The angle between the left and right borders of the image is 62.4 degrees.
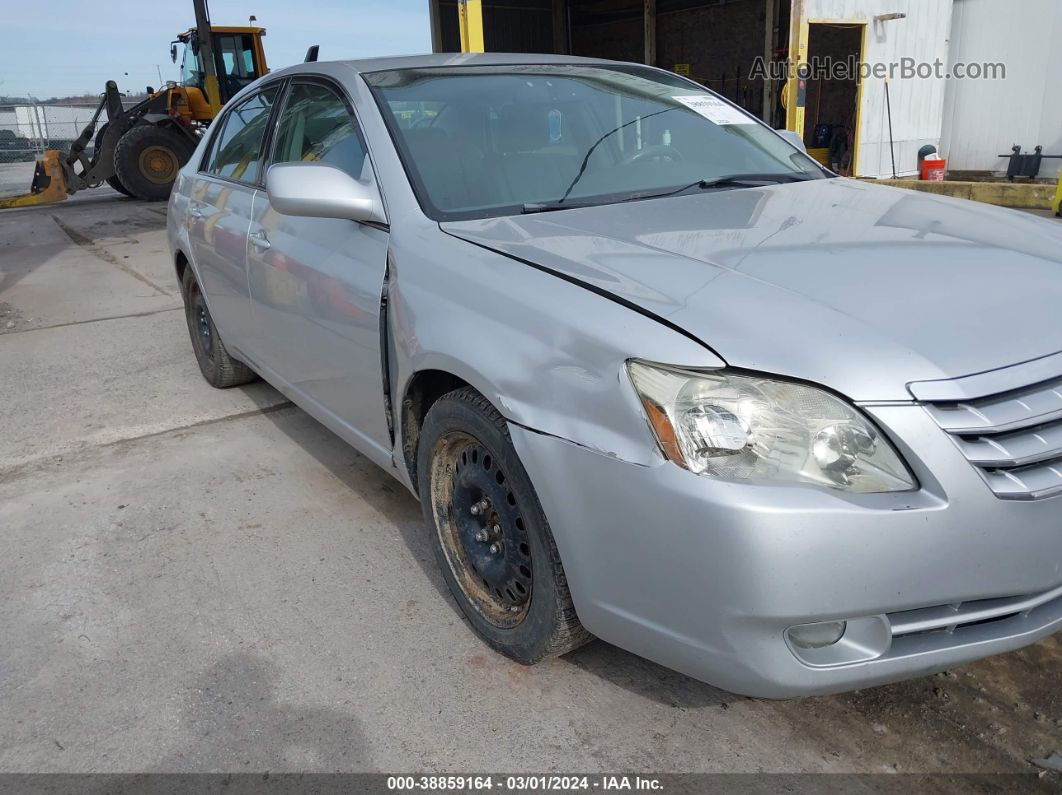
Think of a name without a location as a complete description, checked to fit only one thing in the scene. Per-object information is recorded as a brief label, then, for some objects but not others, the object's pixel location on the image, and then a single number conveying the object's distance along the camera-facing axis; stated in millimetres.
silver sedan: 1715
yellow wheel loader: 15766
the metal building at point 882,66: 13039
